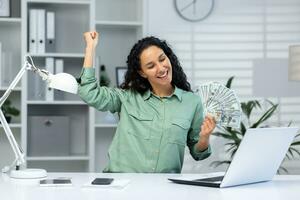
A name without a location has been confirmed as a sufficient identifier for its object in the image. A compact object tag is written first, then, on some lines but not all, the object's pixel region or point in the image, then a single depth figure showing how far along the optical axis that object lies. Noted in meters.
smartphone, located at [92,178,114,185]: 1.87
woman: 2.38
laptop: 1.81
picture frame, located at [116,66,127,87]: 3.92
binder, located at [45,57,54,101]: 3.75
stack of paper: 1.81
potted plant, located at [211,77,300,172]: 3.66
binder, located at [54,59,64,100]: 3.78
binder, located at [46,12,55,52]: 3.73
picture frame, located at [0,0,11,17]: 3.77
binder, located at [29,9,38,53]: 3.69
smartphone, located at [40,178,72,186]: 1.88
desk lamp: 2.06
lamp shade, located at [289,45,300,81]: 3.47
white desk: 1.67
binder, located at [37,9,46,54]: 3.71
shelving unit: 3.73
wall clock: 3.98
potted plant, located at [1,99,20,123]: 3.79
